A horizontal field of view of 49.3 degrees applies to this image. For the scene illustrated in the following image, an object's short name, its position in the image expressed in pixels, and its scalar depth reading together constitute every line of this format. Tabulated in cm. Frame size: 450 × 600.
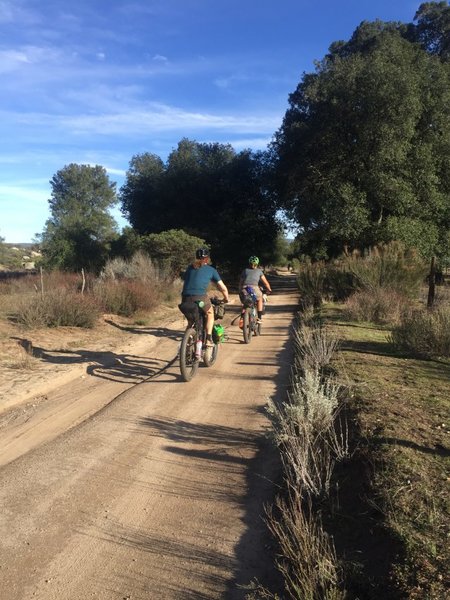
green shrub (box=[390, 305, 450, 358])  873
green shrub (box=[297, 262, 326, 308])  1905
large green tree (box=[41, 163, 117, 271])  5443
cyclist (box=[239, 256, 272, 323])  1209
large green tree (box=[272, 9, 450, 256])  2338
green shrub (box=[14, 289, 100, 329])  1255
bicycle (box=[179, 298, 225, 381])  778
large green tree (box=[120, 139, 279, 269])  3391
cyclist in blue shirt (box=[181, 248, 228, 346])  834
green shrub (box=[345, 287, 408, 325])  1345
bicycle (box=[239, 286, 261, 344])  1152
